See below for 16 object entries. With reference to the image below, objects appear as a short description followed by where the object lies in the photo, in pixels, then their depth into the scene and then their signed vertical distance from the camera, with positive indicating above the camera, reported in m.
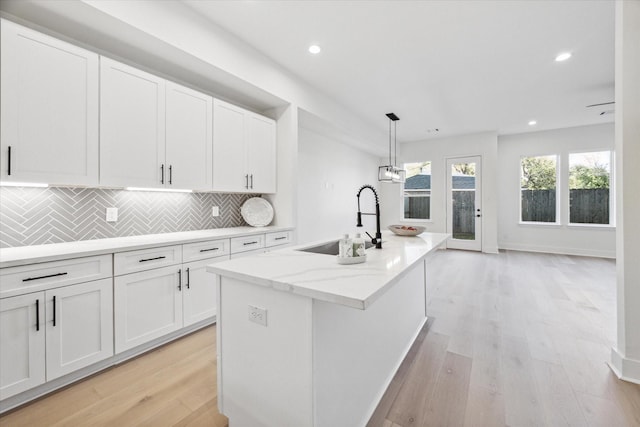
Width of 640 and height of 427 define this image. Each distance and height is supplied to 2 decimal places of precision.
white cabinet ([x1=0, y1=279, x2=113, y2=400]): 1.57 -0.76
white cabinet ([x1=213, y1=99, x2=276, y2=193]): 2.98 +0.74
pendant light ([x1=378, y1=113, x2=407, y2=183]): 4.38 +1.19
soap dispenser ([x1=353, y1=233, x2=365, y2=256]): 1.52 -0.19
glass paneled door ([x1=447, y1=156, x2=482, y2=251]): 6.52 +0.25
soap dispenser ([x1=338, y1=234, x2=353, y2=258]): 1.48 -0.19
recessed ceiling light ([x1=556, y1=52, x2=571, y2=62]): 3.09 +1.80
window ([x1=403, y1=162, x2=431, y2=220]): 7.22 +0.58
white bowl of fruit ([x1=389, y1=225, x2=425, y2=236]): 2.63 -0.16
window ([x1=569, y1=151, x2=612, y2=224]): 5.75 +0.55
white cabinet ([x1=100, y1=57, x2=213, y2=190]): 2.13 +0.72
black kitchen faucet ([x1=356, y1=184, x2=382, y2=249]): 1.99 -0.17
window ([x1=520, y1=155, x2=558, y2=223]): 6.27 +0.58
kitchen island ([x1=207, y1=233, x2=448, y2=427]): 1.14 -0.60
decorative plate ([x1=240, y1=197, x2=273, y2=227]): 3.56 +0.01
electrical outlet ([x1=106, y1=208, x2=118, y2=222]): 2.41 -0.02
